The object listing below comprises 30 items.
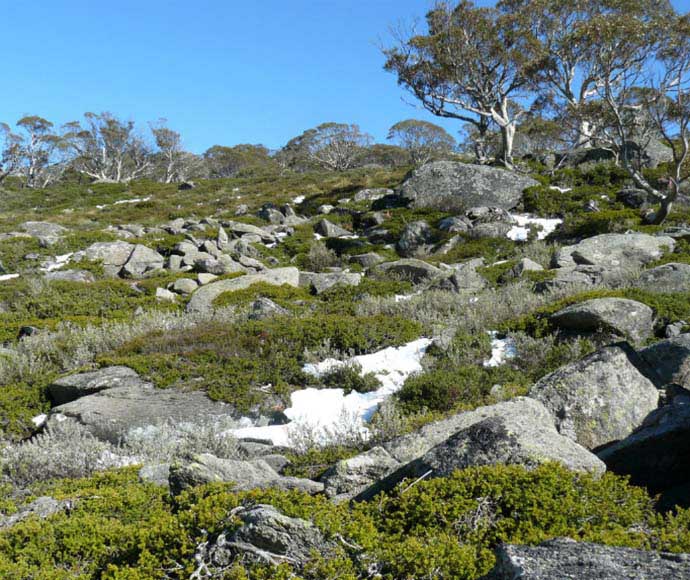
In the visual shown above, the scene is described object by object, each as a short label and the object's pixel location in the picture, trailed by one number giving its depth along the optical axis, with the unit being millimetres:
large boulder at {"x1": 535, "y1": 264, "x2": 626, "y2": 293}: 11172
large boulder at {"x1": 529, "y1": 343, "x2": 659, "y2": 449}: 5109
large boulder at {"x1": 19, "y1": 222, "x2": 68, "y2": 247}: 21188
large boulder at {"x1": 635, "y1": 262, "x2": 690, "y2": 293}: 10117
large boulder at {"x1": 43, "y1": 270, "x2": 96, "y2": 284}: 15758
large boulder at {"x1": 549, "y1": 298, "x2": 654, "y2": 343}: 7797
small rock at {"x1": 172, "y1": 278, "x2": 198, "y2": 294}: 14763
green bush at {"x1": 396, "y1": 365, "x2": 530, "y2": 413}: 6582
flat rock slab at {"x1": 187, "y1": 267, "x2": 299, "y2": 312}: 12680
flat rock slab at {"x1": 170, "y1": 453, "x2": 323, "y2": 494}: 4109
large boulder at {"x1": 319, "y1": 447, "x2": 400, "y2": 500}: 4363
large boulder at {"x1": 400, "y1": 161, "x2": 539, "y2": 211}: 22516
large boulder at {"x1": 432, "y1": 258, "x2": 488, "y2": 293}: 12242
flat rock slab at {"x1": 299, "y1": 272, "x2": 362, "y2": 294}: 13859
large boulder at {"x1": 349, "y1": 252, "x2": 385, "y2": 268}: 17656
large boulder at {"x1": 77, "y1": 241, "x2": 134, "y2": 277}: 17875
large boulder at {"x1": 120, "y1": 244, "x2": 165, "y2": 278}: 17359
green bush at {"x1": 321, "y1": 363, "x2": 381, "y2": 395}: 7595
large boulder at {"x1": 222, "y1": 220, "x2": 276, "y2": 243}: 22250
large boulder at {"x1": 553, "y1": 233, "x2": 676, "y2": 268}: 13750
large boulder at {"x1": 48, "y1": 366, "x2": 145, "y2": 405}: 7578
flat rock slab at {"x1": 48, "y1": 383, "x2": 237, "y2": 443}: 6609
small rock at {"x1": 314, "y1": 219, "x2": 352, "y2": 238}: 22906
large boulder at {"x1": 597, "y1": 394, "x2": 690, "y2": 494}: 4047
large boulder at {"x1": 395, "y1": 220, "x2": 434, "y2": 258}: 19212
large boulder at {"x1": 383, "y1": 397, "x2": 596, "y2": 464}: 4785
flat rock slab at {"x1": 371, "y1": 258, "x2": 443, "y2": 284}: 14297
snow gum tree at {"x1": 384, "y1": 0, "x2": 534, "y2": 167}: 28453
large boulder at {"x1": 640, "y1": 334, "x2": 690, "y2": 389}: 5812
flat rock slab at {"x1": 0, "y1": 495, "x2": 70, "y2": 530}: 4371
